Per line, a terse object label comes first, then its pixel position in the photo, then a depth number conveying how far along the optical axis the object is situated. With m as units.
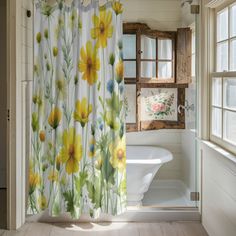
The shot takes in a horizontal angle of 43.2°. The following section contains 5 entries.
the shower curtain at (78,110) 2.59
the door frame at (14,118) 2.57
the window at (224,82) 2.23
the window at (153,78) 3.19
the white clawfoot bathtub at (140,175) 2.95
